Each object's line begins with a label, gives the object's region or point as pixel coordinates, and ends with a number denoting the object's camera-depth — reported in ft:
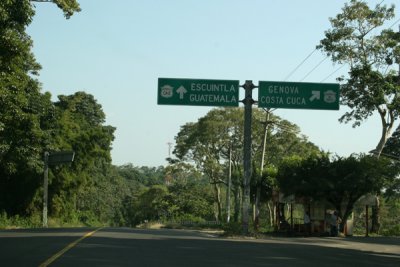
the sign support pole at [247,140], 82.07
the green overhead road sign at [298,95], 80.94
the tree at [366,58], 118.52
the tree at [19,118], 71.15
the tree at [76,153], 151.94
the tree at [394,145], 175.11
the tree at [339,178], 104.17
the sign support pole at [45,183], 134.72
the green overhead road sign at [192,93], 80.18
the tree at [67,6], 73.77
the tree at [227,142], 185.26
